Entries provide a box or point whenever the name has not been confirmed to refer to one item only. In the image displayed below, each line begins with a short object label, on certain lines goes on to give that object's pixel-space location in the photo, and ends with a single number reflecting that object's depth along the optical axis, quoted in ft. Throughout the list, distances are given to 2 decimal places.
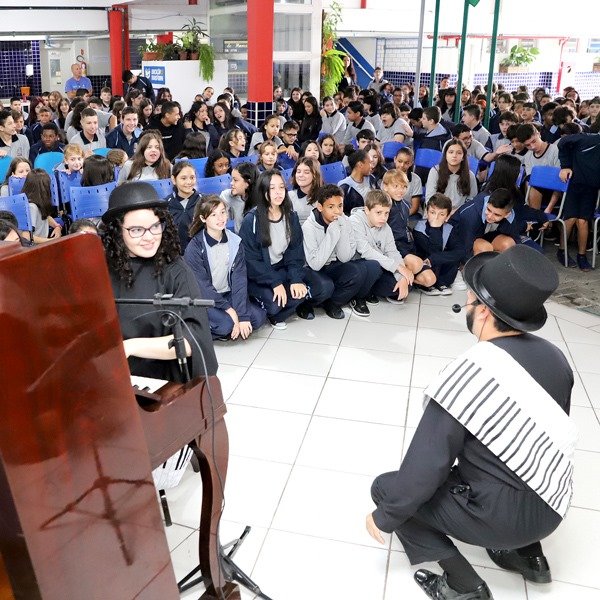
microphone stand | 6.65
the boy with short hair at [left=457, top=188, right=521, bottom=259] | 18.54
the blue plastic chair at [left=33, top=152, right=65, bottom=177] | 22.36
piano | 4.65
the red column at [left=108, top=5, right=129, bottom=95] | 49.06
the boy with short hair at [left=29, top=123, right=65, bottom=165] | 24.70
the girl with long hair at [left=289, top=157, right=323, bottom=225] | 18.44
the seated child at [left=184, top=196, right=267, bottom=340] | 14.84
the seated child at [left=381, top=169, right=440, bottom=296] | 18.81
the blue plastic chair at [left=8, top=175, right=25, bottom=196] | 19.44
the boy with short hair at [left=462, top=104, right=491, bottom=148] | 29.07
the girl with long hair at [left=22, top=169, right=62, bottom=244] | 18.38
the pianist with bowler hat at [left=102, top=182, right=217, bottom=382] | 8.54
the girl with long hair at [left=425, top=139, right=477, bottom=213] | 21.81
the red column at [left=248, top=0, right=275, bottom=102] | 30.27
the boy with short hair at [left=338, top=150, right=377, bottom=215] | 20.65
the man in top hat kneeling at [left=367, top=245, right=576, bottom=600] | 7.11
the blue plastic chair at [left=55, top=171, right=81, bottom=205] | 20.17
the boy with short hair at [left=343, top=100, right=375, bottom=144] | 31.19
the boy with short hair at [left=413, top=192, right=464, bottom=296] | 18.75
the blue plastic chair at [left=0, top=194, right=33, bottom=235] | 16.87
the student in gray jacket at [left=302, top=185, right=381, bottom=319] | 17.02
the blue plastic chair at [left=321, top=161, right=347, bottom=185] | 22.54
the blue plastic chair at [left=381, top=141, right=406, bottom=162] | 27.37
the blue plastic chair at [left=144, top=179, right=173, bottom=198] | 19.48
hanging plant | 43.04
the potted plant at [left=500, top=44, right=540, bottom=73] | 63.87
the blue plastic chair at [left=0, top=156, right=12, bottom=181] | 21.62
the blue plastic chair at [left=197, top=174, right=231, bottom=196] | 19.84
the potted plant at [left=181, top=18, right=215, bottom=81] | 41.96
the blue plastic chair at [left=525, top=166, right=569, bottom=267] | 21.71
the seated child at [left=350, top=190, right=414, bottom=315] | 17.57
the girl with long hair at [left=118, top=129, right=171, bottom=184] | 20.51
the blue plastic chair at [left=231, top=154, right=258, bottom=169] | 22.13
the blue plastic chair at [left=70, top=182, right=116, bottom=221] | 18.44
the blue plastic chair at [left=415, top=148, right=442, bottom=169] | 25.27
